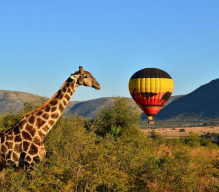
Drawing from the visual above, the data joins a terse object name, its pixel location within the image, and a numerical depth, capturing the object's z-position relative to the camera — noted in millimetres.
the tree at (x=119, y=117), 33662
